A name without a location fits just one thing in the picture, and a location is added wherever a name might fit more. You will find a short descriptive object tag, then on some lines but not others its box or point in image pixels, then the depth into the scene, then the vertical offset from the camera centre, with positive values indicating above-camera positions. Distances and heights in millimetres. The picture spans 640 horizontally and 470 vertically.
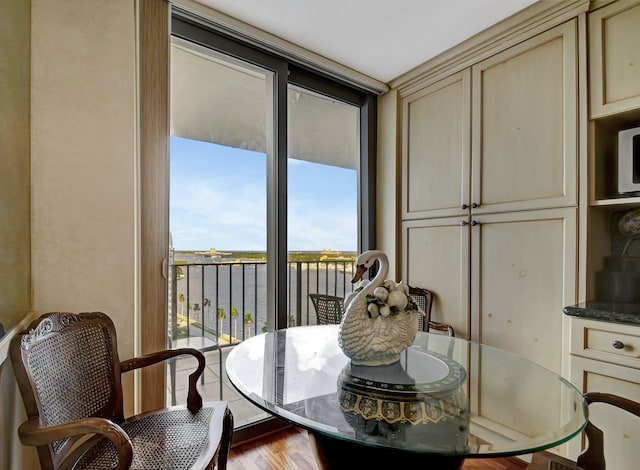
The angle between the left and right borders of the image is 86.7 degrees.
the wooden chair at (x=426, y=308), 2248 -523
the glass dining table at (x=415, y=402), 845 -518
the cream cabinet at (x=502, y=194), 1759 +240
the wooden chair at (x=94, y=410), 992 -579
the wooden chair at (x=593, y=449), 1095 -706
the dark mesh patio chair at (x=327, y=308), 2516 -564
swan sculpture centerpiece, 1216 -338
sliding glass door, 2041 +313
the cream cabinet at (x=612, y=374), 1377 -597
